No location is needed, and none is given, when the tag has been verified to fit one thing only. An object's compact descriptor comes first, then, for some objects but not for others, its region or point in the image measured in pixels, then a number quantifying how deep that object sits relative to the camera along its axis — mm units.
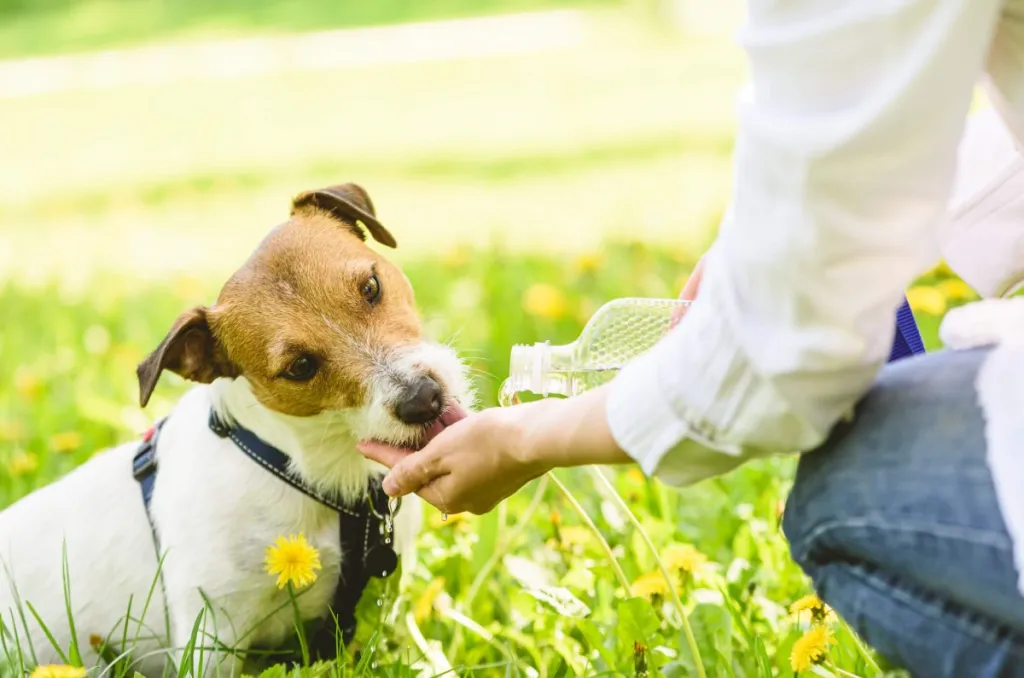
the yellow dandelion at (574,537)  2834
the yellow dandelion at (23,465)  3541
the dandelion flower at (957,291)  4016
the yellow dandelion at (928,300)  3730
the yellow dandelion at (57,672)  2125
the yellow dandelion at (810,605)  2236
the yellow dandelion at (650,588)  2459
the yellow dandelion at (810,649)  2098
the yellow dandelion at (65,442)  3654
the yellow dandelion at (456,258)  5113
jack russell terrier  2473
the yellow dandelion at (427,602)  2703
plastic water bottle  2270
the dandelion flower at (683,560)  2525
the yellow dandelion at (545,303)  4160
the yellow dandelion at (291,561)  2301
